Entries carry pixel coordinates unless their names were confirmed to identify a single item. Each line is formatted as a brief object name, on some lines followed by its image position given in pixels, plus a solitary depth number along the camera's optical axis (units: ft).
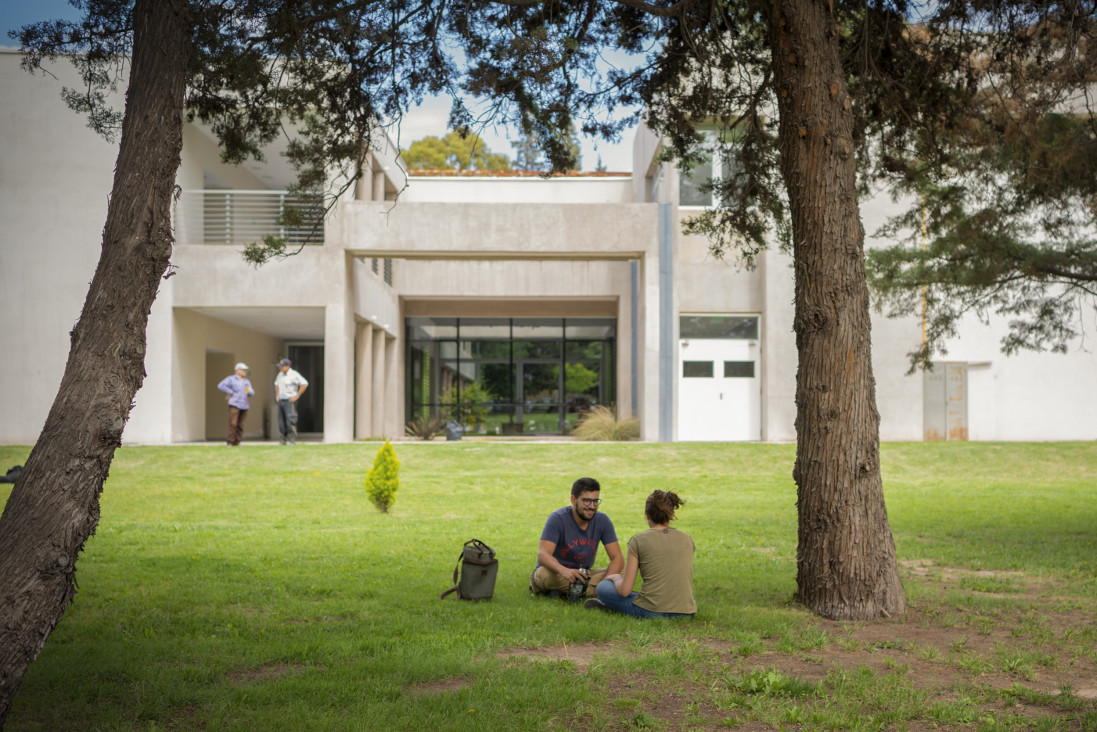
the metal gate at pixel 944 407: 78.07
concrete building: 63.21
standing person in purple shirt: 63.44
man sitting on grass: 22.76
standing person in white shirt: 63.67
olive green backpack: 22.50
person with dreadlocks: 20.71
